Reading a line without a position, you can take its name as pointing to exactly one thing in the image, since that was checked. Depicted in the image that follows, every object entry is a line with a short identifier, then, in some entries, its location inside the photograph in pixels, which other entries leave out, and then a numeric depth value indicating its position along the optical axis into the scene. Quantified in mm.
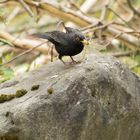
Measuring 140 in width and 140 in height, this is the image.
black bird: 9133
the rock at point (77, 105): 7781
